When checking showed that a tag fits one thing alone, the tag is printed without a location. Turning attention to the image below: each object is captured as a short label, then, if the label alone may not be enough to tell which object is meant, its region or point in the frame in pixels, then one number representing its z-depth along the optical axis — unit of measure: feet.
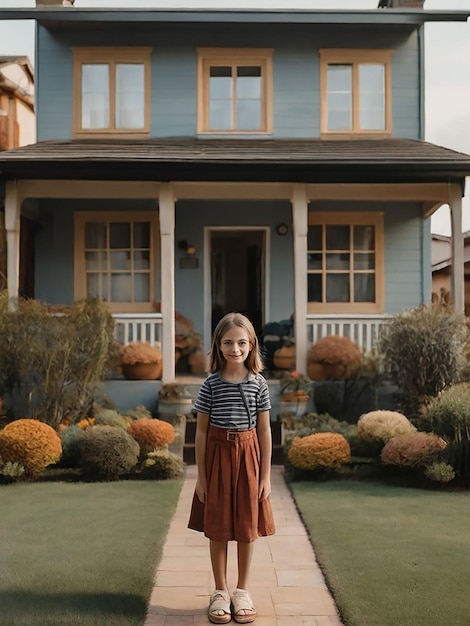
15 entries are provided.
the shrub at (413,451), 26.16
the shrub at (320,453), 27.09
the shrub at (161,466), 27.86
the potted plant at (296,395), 35.14
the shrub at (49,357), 30.78
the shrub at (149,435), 29.25
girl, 14.38
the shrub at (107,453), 27.35
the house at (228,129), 43.98
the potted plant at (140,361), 36.29
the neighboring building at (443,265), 59.98
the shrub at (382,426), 28.81
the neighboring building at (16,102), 54.80
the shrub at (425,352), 32.78
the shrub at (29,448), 26.91
